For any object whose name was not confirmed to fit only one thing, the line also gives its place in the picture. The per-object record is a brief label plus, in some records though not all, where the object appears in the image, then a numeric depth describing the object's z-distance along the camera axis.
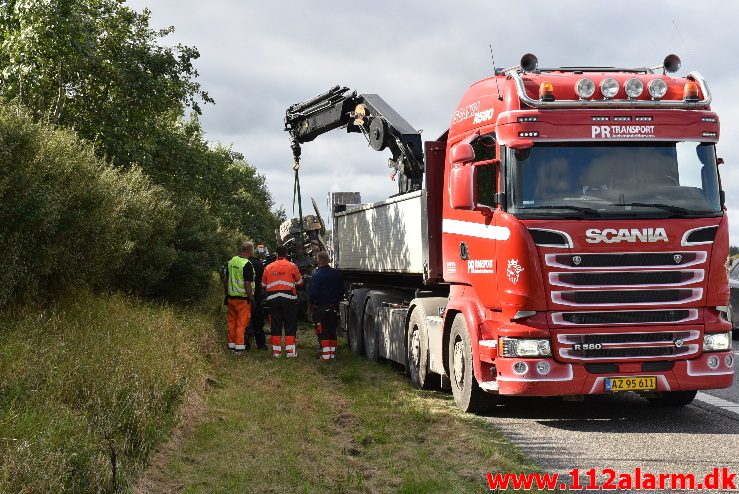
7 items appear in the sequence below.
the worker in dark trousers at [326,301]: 14.53
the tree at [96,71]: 16.91
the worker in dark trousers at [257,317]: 15.64
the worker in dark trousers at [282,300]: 14.27
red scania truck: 8.17
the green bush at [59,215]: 10.34
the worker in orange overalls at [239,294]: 14.50
